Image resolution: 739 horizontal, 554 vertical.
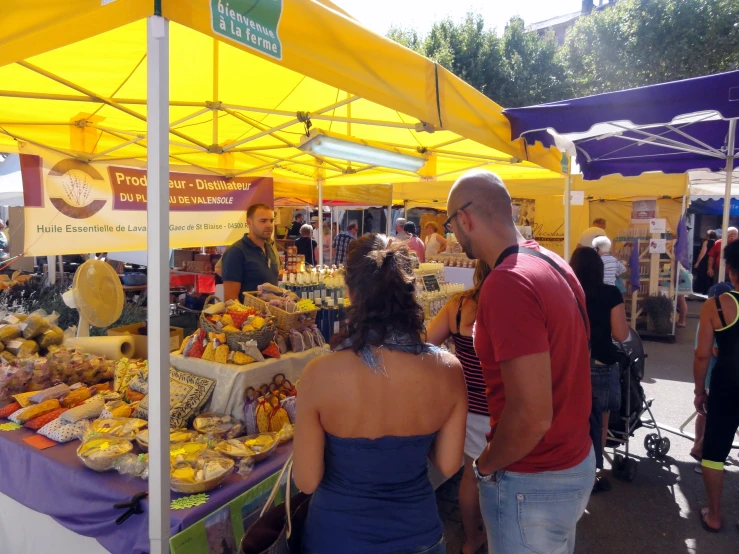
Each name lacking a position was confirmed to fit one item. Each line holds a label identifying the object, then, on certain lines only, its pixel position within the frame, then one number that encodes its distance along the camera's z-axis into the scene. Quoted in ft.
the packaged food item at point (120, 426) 7.93
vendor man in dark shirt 14.11
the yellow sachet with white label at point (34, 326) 11.28
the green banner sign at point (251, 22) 5.07
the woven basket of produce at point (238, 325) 9.34
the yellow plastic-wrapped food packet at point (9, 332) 11.09
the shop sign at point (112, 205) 13.58
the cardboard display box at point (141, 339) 12.67
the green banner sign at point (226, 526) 5.98
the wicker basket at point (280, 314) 10.41
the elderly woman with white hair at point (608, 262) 23.08
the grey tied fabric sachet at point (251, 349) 9.30
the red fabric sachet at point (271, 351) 9.71
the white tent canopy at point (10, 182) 20.61
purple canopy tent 9.79
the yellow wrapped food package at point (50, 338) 11.38
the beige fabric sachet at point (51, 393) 9.13
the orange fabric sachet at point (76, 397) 9.29
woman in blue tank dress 4.61
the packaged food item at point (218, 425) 8.20
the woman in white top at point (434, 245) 32.06
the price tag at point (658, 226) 29.12
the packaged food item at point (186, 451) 7.09
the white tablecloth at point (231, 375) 8.85
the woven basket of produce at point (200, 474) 6.54
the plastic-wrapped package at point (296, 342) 10.42
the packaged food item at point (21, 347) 10.89
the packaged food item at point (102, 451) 7.07
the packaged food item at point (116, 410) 8.71
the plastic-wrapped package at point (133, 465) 7.00
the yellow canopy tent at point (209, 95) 5.06
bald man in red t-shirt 4.66
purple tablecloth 6.39
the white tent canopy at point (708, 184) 32.86
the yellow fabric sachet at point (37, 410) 8.69
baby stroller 12.58
